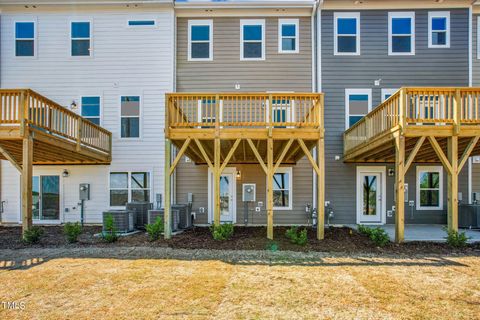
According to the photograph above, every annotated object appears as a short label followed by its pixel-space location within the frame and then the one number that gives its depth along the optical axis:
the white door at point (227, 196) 10.30
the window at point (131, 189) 10.41
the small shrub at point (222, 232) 7.22
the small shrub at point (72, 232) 7.28
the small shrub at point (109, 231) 7.28
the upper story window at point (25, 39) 10.52
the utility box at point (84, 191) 9.69
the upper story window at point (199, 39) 10.60
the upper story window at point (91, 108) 10.54
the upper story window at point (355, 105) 10.25
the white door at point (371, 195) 10.18
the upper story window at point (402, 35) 10.29
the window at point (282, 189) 10.27
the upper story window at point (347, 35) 10.32
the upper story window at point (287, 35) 10.53
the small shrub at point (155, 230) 7.52
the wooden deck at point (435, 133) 6.81
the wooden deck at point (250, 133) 7.38
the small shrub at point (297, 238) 6.92
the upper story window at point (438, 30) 10.21
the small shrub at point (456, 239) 6.61
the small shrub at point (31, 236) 7.02
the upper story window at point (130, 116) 10.52
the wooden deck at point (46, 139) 7.12
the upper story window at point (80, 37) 10.57
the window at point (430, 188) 10.13
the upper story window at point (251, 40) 10.56
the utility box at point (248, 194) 9.71
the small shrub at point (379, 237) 6.78
